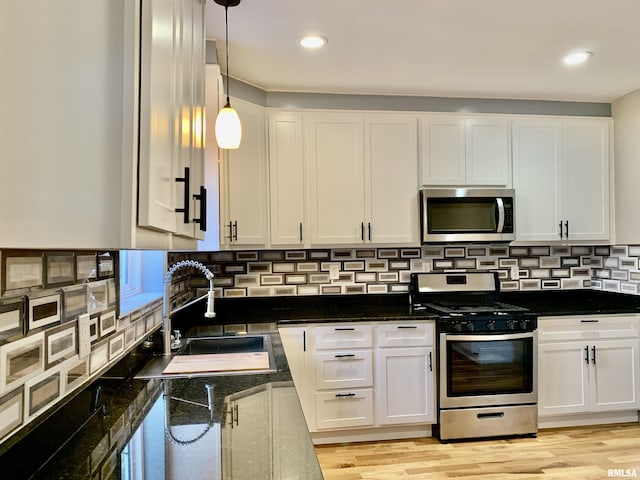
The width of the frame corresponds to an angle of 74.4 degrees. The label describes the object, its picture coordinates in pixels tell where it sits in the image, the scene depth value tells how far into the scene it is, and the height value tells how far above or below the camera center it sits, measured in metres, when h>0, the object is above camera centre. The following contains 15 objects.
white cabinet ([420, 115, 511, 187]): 3.22 +0.78
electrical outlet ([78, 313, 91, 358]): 1.15 -0.23
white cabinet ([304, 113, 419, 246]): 3.11 +0.56
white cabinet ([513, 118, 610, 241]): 3.31 +0.58
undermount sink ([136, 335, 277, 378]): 1.62 -0.46
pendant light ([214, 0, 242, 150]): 1.91 +0.58
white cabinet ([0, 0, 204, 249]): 0.59 +0.20
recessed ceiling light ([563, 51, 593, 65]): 2.56 +1.21
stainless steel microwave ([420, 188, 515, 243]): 3.14 +0.28
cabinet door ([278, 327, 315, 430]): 2.83 -0.75
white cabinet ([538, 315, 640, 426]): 3.03 -0.82
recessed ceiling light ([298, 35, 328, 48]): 2.34 +1.20
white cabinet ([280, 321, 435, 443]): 2.86 -0.84
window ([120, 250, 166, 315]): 2.01 -0.10
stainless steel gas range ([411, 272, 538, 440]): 2.88 -0.84
